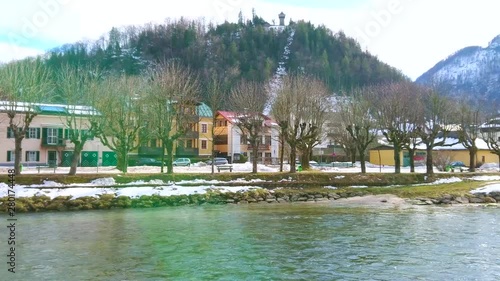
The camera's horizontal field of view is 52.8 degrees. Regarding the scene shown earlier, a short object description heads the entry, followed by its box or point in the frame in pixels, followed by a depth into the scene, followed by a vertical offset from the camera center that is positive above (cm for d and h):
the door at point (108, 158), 7004 +5
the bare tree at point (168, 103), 5031 +568
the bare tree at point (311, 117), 5609 +496
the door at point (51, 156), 6975 +31
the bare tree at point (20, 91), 4258 +583
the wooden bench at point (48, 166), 5614 -93
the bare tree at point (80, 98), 4806 +605
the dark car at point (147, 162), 7369 -53
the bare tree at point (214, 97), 5541 +689
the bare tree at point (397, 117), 5647 +484
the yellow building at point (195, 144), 8094 +251
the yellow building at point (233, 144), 9356 +287
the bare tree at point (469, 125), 6462 +457
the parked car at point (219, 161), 7219 -36
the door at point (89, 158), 6819 +4
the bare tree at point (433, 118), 5675 +485
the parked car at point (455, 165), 6799 -95
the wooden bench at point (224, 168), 5463 -102
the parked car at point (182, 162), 7150 -51
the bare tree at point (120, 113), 4956 +456
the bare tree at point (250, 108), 5481 +584
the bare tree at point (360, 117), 5791 +530
